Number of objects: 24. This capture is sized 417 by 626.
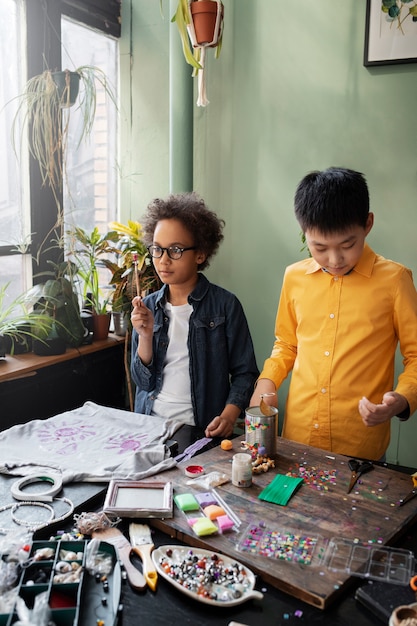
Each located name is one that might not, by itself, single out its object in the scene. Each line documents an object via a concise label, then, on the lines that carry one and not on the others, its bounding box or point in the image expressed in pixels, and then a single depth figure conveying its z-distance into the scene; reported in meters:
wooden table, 1.10
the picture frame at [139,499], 1.30
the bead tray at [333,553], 1.12
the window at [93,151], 3.16
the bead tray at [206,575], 1.07
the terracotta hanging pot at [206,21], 2.65
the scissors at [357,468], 1.48
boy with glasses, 2.11
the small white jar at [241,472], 1.43
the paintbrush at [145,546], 1.13
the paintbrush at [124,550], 1.11
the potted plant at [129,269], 3.07
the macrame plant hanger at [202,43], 2.68
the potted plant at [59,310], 2.84
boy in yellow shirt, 1.71
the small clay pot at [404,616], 0.98
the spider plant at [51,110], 2.76
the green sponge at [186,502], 1.33
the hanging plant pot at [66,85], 2.76
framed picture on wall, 2.77
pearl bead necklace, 1.27
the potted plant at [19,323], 2.68
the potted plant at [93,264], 3.06
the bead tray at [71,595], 0.99
